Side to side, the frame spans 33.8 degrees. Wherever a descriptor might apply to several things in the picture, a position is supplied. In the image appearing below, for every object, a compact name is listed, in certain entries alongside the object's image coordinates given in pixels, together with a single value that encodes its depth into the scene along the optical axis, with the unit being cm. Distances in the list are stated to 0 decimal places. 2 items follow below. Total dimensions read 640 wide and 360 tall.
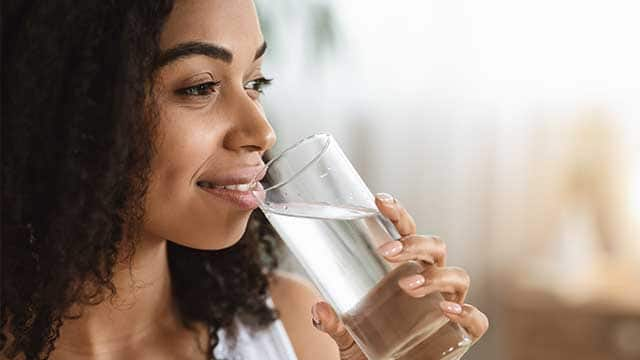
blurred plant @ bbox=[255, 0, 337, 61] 360
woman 122
